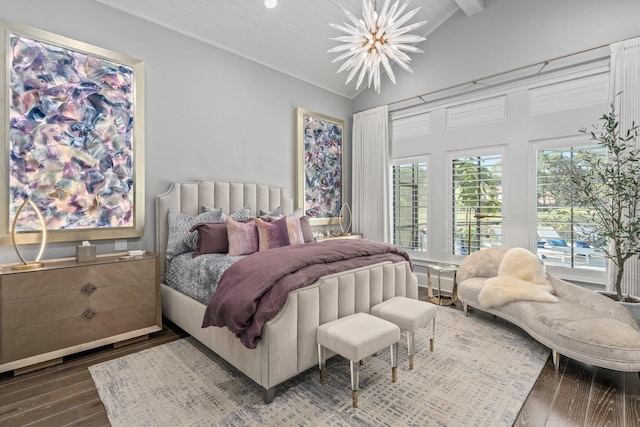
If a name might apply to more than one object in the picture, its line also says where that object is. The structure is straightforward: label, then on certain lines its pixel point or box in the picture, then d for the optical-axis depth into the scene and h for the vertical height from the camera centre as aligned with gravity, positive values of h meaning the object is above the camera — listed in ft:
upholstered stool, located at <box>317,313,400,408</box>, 6.42 -2.84
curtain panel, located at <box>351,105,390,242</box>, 17.48 +2.10
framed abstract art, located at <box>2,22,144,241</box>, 8.79 +2.27
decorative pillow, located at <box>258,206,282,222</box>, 13.19 -0.24
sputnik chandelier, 7.86 +4.60
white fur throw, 9.59 -2.46
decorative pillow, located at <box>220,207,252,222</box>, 12.58 -0.26
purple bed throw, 6.56 -1.67
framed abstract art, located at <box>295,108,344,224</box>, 16.56 +2.46
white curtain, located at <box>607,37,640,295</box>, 10.19 +4.01
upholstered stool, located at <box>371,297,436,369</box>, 7.97 -2.82
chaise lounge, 6.98 -3.01
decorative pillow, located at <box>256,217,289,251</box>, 10.81 -0.93
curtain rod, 11.17 +5.81
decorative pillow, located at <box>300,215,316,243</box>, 12.59 -0.92
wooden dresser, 7.57 -2.72
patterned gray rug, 6.13 -4.16
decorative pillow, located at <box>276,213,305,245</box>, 11.46 -0.81
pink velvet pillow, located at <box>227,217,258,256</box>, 10.30 -1.00
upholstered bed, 6.59 -2.60
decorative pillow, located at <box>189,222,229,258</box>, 10.35 -1.03
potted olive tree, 9.06 +0.63
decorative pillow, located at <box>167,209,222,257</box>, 11.00 -0.92
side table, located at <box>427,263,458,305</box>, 13.18 -3.89
